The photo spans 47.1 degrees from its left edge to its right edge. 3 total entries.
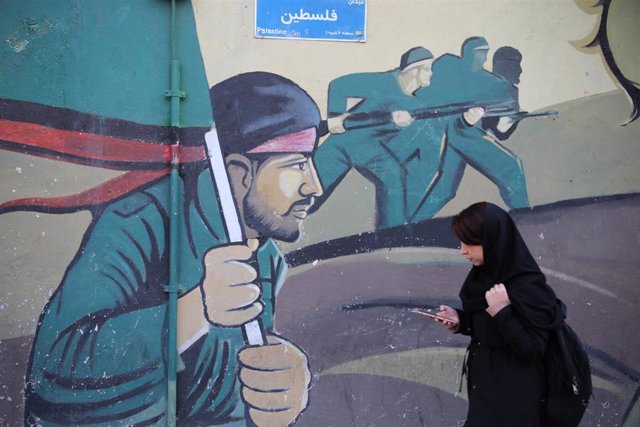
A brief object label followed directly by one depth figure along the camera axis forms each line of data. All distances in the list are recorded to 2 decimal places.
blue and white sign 4.38
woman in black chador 2.73
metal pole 4.26
